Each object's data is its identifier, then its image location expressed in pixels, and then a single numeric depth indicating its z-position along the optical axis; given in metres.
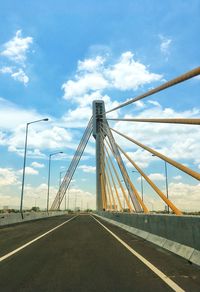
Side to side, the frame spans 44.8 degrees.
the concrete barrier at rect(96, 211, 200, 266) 5.75
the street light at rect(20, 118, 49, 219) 25.80
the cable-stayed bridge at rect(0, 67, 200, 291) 4.40
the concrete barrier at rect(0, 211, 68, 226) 21.06
